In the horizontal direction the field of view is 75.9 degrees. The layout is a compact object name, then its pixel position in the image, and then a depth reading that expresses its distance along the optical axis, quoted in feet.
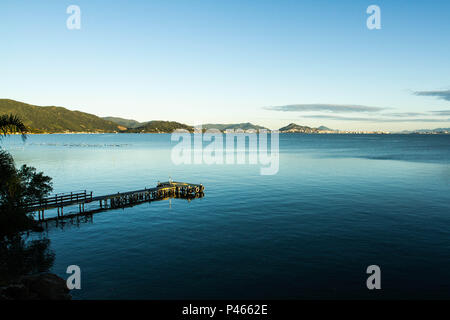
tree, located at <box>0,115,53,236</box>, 83.72
